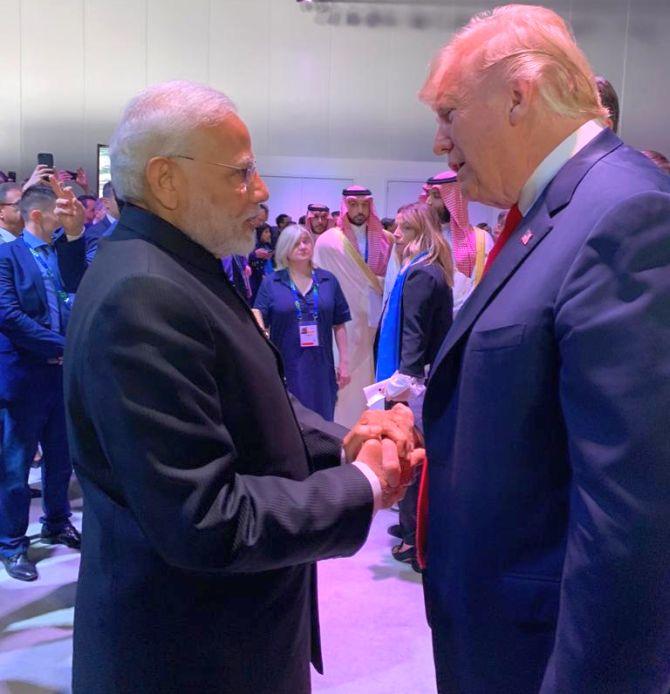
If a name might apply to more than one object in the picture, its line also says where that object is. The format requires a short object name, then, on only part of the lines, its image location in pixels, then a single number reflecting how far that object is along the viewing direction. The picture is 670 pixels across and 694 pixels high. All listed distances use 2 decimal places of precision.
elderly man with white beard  1.09
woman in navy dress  4.47
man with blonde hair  0.87
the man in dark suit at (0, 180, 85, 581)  3.55
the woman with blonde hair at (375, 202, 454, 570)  3.75
